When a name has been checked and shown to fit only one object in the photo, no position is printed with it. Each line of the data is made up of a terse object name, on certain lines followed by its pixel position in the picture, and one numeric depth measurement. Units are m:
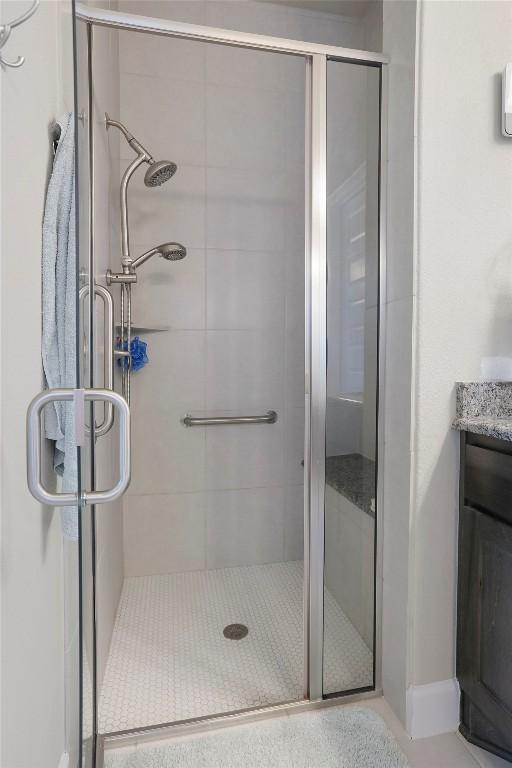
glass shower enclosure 1.34
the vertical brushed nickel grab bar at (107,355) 0.97
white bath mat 1.14
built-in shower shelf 2.02
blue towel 0.87
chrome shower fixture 1.66
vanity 1.07
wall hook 0.55
